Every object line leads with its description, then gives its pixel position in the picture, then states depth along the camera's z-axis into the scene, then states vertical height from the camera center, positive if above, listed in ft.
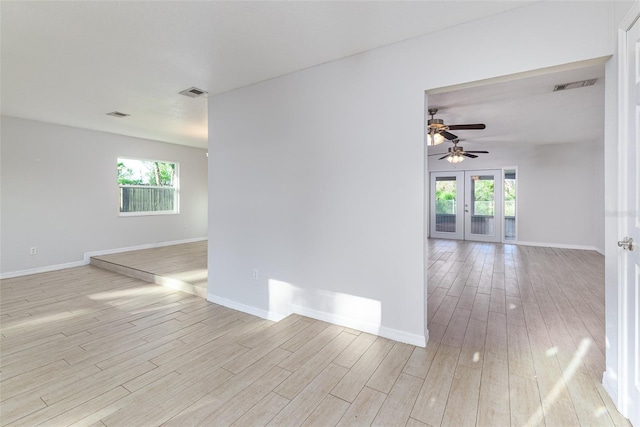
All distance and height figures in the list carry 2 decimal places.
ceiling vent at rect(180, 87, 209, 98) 11.30 +4.67
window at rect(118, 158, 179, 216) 20.44 +1.72
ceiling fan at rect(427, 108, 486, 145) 12.09 +3.41
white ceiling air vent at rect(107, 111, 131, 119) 14.54 +4.86
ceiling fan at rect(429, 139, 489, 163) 17.17 +3.28
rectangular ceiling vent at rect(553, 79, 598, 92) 10.31 +4.52
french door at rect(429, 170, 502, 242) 25.08 +0.43
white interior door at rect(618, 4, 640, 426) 4.84 -0.35
